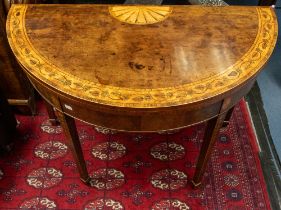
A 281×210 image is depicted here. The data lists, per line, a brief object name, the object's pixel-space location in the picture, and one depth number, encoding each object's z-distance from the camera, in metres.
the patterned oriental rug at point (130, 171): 1.68
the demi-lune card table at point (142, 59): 1.11
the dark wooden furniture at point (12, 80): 1.63
